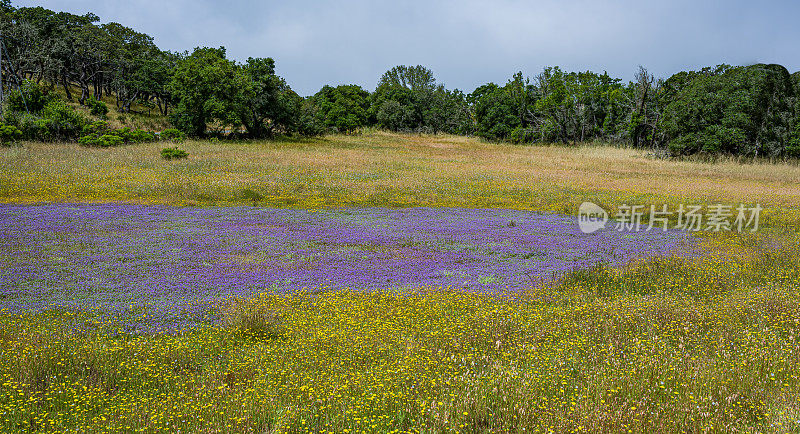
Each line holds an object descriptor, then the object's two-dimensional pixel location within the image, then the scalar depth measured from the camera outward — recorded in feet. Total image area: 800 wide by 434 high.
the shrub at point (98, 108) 187.62
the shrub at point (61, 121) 127.75
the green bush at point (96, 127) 135.13
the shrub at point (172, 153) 111.24
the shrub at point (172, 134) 149.18
